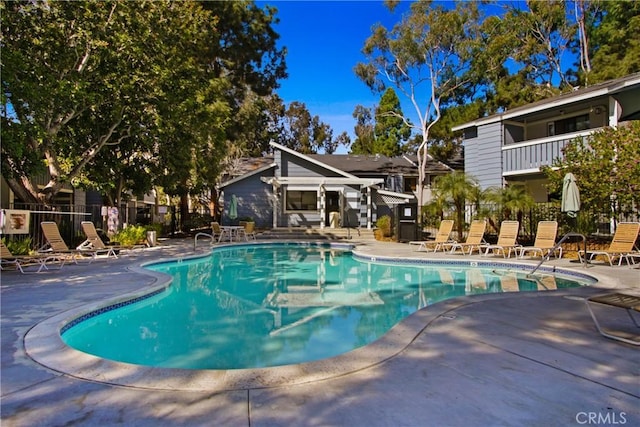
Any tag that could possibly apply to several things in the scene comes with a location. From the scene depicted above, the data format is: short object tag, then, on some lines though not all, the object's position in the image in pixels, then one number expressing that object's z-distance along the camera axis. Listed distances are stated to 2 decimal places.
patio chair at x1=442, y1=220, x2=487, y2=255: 13.52
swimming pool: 5.11
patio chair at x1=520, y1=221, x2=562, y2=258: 11.49
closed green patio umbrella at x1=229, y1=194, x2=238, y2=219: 22.45
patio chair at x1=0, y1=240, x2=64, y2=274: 9.50
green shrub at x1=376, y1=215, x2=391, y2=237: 20.58
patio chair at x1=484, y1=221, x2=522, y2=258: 12.41
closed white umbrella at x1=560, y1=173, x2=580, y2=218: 10.66
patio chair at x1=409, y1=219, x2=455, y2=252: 14.67
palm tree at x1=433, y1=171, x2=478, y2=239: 15.56
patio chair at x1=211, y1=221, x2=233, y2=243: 18.69
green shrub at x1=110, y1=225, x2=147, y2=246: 15.64
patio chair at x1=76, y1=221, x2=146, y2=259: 12.39
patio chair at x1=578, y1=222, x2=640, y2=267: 10.05
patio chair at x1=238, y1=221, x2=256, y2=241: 20.12
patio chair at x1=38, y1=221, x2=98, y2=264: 10.67
